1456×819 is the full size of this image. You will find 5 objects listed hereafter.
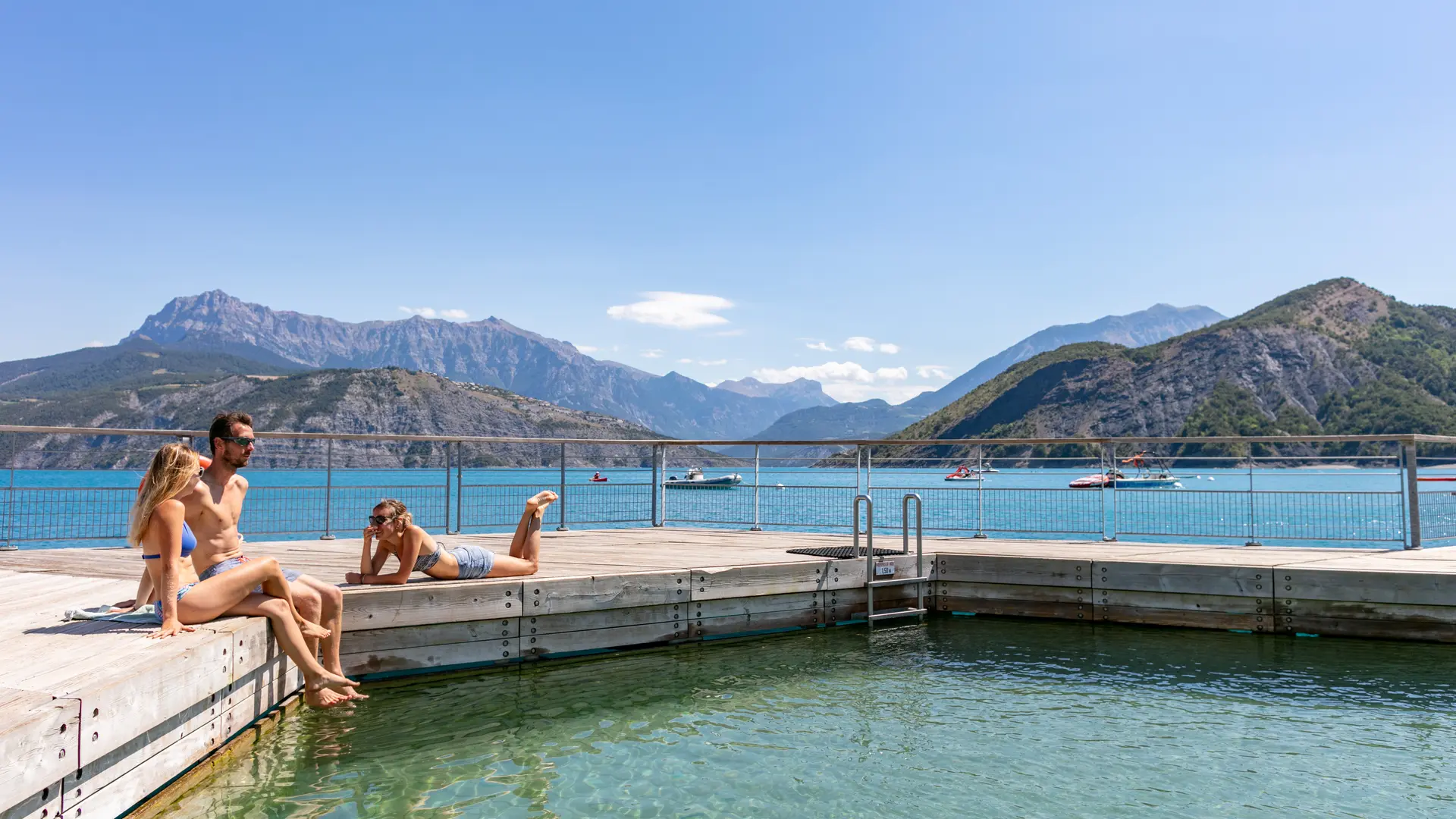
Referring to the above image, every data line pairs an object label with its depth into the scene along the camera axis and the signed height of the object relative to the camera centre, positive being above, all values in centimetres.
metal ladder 886 -121
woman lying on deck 674 -77
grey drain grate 969 -107
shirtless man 514 -39
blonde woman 467 -70
